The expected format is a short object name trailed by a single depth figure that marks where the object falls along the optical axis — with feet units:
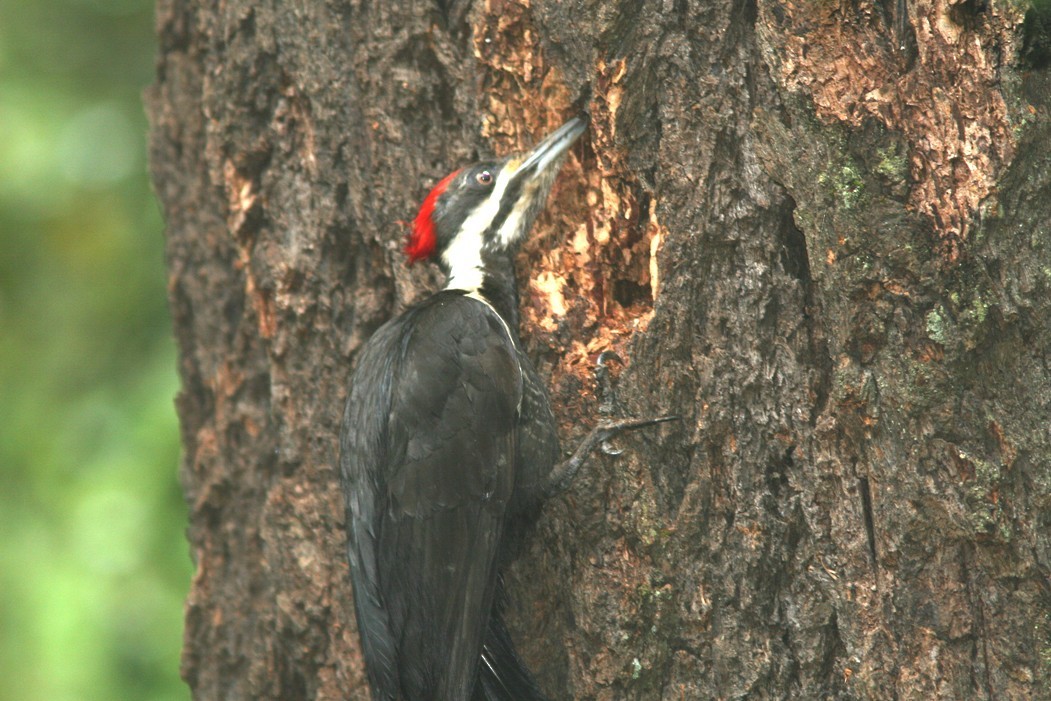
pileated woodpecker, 17.25
